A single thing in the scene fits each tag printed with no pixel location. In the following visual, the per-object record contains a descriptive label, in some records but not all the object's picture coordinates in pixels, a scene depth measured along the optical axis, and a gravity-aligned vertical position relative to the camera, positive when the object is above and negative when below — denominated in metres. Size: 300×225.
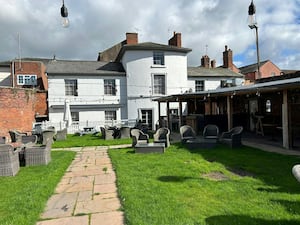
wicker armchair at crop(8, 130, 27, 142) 12.24 -1.01
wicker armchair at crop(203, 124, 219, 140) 11.30 -0.92
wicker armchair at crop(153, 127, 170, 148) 10.76 -1.03
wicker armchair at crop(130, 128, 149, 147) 10.35 -1.06
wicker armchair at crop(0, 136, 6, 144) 10.24 -0.99
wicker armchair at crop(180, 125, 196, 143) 11.21 -0.93
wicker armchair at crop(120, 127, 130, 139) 14.72 -1.08
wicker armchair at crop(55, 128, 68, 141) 15.34 -1.23
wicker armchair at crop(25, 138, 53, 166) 7.77 -1.26
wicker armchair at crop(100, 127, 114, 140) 14.44 -1.15
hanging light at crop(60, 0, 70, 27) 6.25 +2.58
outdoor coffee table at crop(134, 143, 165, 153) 9.38 -1.32
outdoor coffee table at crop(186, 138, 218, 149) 10.11 -1.30
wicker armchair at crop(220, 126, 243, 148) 10.13 -1.14
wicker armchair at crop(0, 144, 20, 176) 6.50 -1.17
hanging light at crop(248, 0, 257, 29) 8.41 +3.39
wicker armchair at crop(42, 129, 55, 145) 13.16 -0.97
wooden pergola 9.32 +0.76
